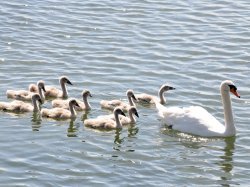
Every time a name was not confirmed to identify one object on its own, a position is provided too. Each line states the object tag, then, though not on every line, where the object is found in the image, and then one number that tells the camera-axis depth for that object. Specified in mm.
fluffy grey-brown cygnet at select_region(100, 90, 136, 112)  20641
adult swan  19562
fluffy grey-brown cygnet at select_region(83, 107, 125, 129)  19578
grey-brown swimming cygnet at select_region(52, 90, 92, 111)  20719
